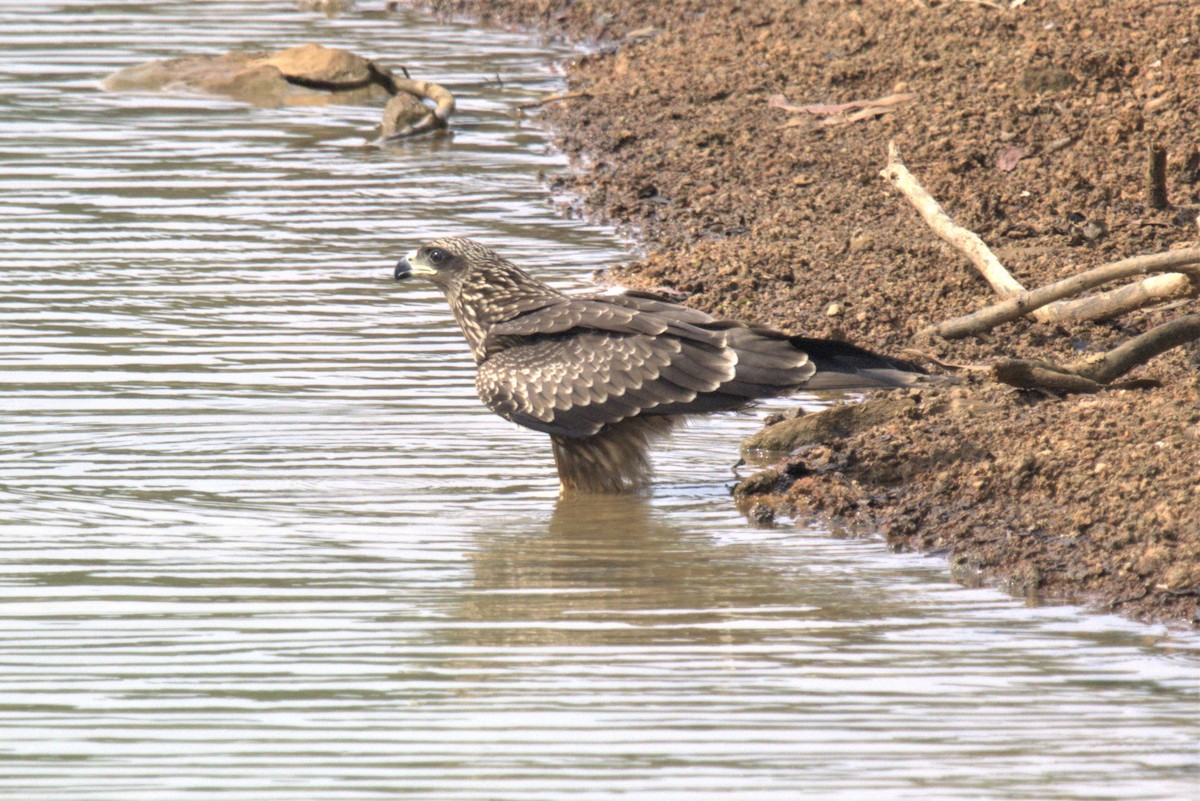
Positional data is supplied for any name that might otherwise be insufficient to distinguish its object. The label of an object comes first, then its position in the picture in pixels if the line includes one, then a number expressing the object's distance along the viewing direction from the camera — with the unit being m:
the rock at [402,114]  32.28
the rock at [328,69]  35.50
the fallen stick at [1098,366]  15.06
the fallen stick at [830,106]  27.64
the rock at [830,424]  16.59
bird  15.35
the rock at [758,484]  15.50
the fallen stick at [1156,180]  20.77
